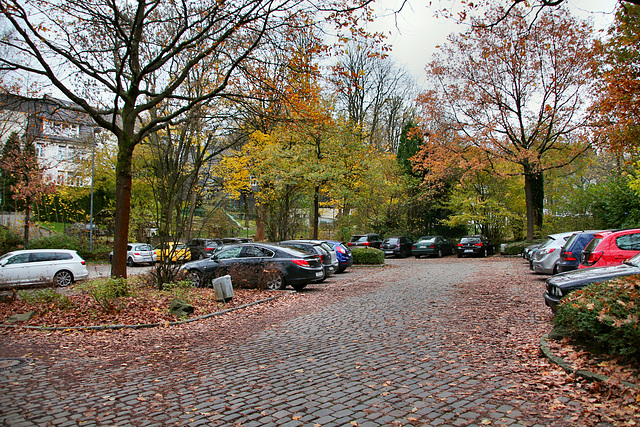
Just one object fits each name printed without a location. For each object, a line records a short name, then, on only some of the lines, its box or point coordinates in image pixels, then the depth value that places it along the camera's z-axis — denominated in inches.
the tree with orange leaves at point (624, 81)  436.1
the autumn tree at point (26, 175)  1059.9
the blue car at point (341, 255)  804.6
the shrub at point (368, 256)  959.6
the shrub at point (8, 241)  1026.7
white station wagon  628.7
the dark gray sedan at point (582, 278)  287.6
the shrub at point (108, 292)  384.2
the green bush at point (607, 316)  191.0
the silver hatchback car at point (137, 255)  1144.2
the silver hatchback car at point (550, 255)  611.5
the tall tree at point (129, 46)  445.1
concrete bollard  441.1
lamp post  1192.2
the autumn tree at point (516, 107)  1053.8
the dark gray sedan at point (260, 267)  536.1
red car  427.5
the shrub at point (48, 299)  409.6
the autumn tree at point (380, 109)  1609.3
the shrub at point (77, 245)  1109.7
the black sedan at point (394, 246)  1267.2
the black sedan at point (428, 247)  1270.9
